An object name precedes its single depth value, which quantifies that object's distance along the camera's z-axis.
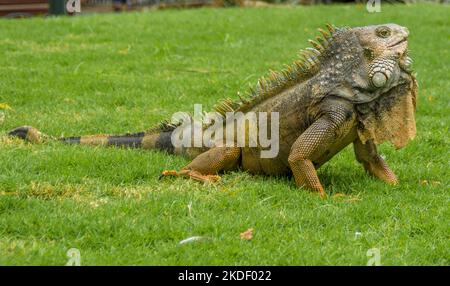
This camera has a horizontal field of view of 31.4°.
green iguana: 6.84
